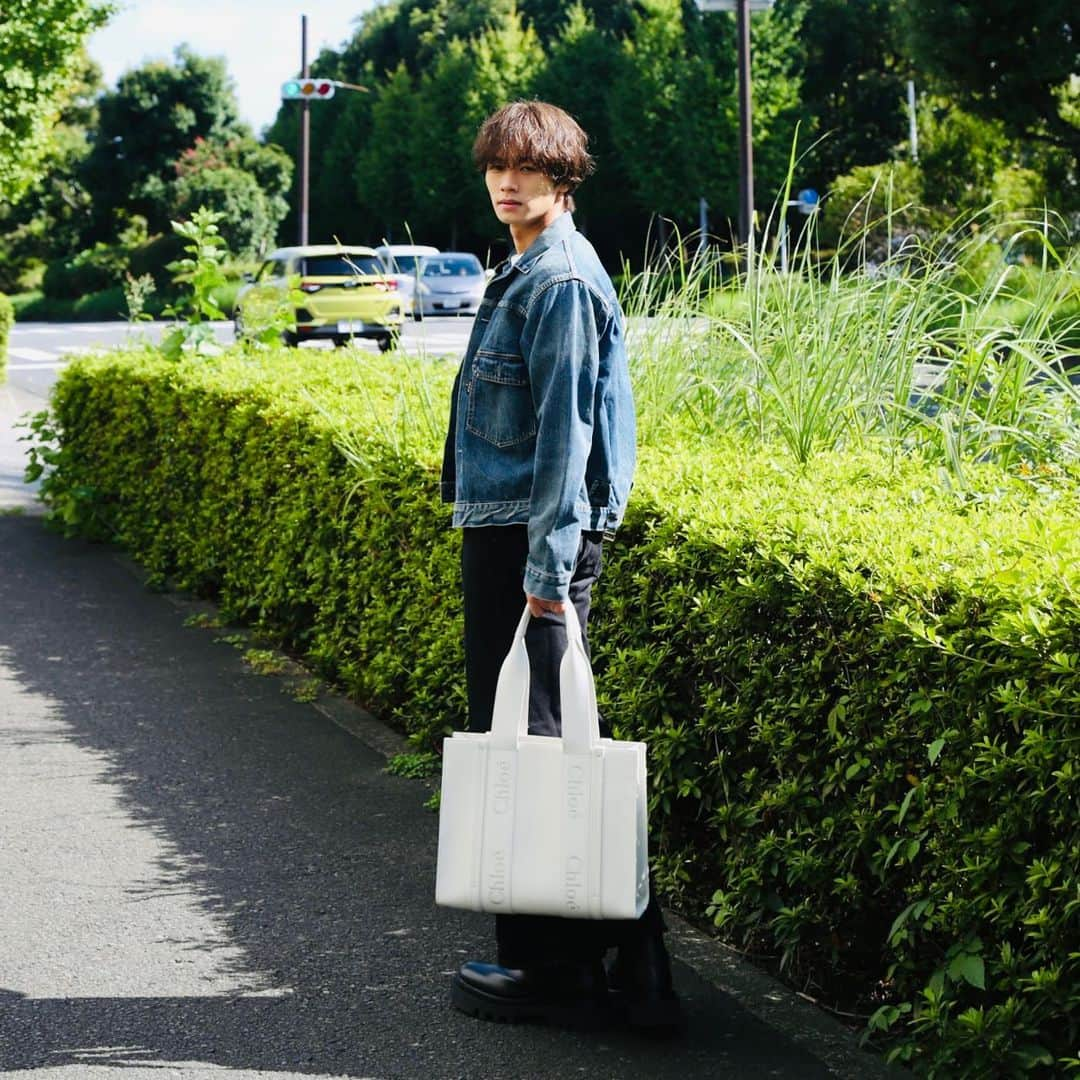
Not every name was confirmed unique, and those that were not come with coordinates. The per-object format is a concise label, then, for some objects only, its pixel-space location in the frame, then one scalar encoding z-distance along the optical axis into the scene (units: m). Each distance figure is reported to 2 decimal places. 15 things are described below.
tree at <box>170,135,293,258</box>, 48.88
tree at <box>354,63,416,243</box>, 61.09
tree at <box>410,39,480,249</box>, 57.66
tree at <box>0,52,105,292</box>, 55.12
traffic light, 29.93
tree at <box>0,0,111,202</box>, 17.30
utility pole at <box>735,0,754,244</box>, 18.44
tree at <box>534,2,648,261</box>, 53.78
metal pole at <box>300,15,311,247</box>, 32.84
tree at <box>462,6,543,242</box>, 56.78
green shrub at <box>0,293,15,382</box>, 19.73
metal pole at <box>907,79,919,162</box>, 38.42
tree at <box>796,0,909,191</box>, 52.78
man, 3.10
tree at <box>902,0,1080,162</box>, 25.67
